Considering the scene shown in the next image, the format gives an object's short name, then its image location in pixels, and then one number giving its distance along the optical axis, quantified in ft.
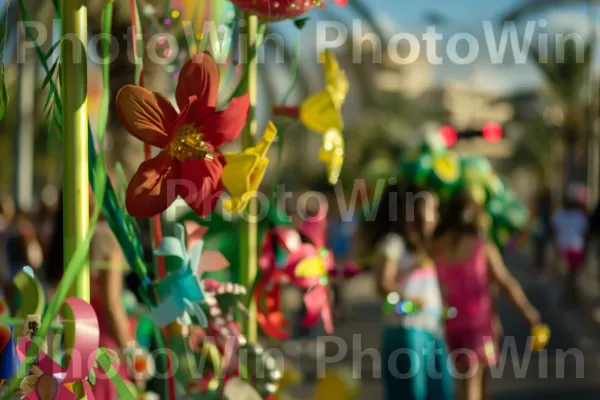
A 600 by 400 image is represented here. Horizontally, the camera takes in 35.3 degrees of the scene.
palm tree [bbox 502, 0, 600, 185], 64.80
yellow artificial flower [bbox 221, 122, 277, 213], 5.09
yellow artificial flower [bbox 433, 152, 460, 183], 17.21
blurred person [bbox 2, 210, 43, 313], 19.65
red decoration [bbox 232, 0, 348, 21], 5.93
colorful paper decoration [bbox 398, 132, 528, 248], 17.11
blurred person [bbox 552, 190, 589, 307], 33.60
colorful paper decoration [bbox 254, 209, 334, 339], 7.23
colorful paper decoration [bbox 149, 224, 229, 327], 5.17
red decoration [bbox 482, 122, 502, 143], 12.66
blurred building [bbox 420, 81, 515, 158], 220.64
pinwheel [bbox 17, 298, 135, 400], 4.30
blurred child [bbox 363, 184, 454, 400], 12.46
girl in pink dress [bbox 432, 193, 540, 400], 14.52
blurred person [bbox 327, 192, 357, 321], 31.42
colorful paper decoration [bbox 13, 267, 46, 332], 4.52
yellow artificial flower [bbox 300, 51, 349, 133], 6.97
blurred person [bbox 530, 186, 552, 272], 44.36
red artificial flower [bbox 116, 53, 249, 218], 4.69
